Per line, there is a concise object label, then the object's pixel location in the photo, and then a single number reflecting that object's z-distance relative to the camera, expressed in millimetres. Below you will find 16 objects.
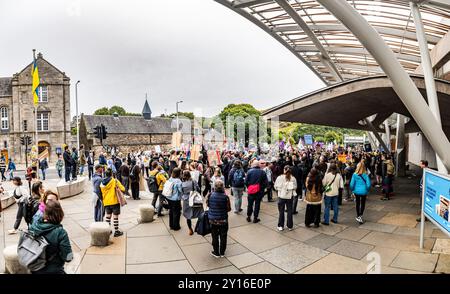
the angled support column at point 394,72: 6078
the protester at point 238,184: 8570
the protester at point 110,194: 6590
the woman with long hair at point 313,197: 7039
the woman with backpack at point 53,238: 3340
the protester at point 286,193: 6973
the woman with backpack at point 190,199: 6551
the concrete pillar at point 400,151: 17250
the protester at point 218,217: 5422
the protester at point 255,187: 7695
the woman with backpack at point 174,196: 6930
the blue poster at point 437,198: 4941
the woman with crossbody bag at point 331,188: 7402
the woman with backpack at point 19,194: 6724
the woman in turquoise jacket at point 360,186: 7477
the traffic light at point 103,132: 16806
